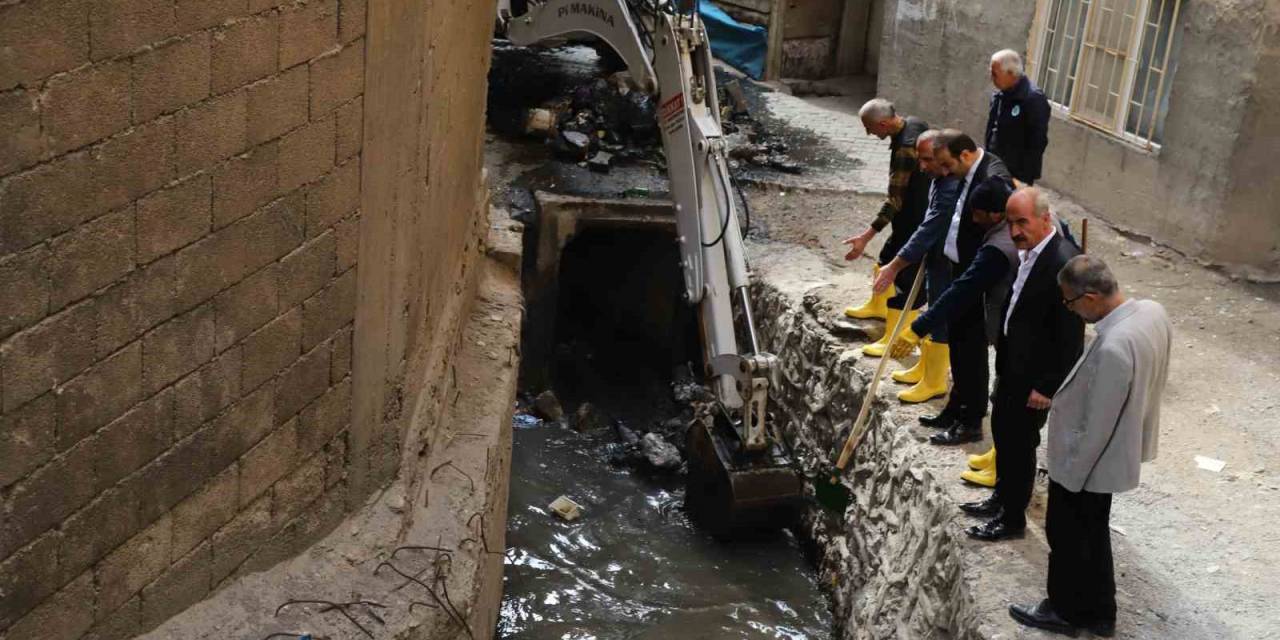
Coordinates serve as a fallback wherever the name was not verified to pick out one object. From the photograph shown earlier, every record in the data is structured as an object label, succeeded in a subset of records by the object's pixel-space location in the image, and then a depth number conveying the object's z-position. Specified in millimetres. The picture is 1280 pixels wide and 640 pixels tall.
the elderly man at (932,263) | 7621
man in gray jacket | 5434
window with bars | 11562
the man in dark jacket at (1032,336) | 6195
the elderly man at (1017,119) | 9102
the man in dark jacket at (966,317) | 7277
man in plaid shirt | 8391
